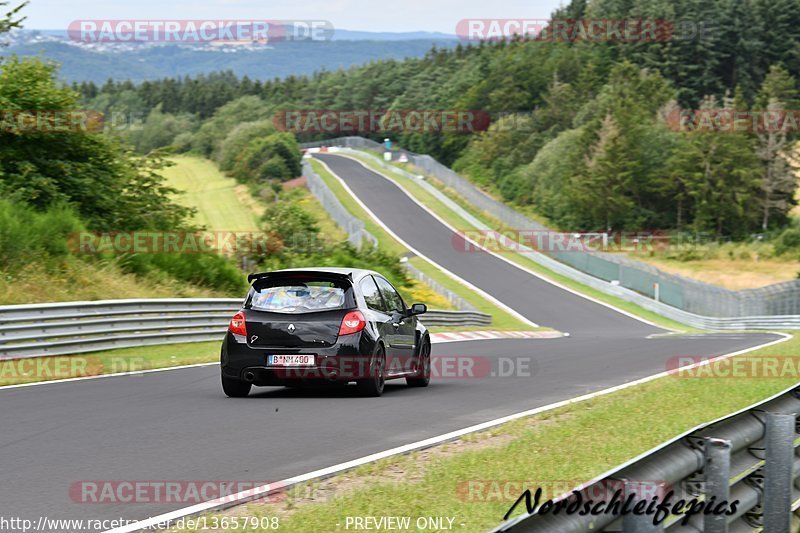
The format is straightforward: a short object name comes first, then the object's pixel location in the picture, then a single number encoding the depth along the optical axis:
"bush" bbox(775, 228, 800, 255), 81.19
